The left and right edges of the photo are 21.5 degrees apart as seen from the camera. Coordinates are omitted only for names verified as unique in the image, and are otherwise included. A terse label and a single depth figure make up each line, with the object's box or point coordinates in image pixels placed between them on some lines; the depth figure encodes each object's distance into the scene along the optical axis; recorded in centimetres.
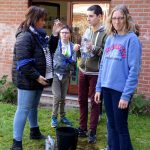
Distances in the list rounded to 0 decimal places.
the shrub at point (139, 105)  755
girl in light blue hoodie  433
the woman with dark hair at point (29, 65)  501
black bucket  522
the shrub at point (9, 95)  867
